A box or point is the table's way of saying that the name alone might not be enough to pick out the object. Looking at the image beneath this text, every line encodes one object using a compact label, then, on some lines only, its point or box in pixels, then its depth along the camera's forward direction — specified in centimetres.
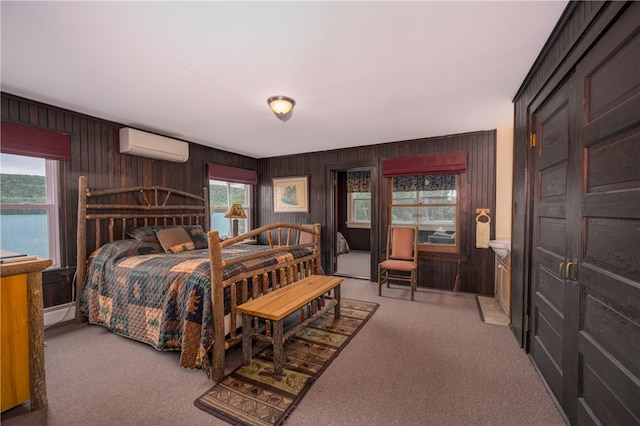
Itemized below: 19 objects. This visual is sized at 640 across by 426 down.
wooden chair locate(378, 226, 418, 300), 396
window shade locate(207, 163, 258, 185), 480
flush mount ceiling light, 268
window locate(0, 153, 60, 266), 280
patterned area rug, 170
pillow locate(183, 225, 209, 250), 375
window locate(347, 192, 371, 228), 766
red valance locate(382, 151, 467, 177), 411
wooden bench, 207
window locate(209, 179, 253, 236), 505
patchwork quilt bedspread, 211
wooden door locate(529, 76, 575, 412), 167
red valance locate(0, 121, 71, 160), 265
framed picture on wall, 540
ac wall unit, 349
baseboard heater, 294
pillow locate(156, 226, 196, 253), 342
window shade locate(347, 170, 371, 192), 720
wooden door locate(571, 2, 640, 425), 108
